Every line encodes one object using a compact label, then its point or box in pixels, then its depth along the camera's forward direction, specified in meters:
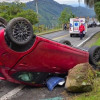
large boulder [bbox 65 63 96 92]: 4.29
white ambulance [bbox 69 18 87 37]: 24.86
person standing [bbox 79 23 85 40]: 19.94
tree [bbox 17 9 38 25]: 36.19
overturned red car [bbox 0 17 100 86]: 4.45
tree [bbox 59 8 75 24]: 50.19
